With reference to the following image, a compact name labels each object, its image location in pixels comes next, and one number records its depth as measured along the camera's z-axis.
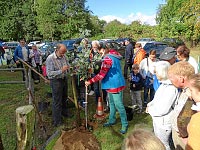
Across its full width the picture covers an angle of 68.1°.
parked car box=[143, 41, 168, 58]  10.31
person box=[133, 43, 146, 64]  4.51
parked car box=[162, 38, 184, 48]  12.74
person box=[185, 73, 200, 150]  1.20
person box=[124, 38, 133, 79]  5.77
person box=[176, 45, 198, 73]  2.63
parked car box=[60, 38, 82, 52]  11.74
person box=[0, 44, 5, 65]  8.07
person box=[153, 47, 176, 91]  2.49
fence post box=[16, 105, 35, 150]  1.81
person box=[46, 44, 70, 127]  3.11
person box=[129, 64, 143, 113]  3.67
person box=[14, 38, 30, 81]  5.70
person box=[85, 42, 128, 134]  2.83
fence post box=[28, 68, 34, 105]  2.75
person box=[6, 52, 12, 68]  8.83
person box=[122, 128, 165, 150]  1.05
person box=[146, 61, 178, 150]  1.84
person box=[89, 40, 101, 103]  2.98
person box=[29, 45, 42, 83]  6.29
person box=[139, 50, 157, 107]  3.80
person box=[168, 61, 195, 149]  1.65
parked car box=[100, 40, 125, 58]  11.28
